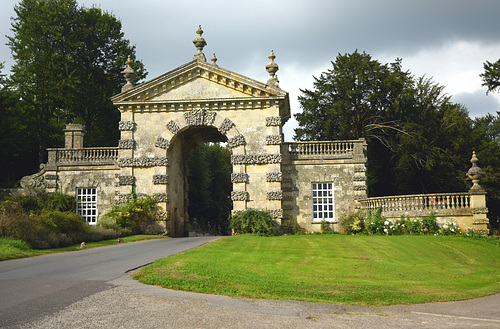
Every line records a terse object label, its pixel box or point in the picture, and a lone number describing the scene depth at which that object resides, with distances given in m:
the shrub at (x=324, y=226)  26.58
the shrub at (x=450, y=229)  20.66
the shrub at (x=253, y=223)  24.57
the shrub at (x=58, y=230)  18.26
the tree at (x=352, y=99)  37.12
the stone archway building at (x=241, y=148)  26.70
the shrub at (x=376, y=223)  23.34
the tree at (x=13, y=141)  32.31
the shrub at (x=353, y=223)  25.52
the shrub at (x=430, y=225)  21.14
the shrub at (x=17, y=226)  17.30
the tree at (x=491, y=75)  29.50
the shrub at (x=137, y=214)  26.03
